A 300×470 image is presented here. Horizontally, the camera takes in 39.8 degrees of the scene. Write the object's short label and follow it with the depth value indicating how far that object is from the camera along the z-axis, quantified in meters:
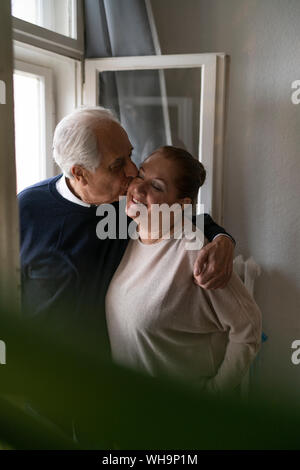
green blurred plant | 0.18
